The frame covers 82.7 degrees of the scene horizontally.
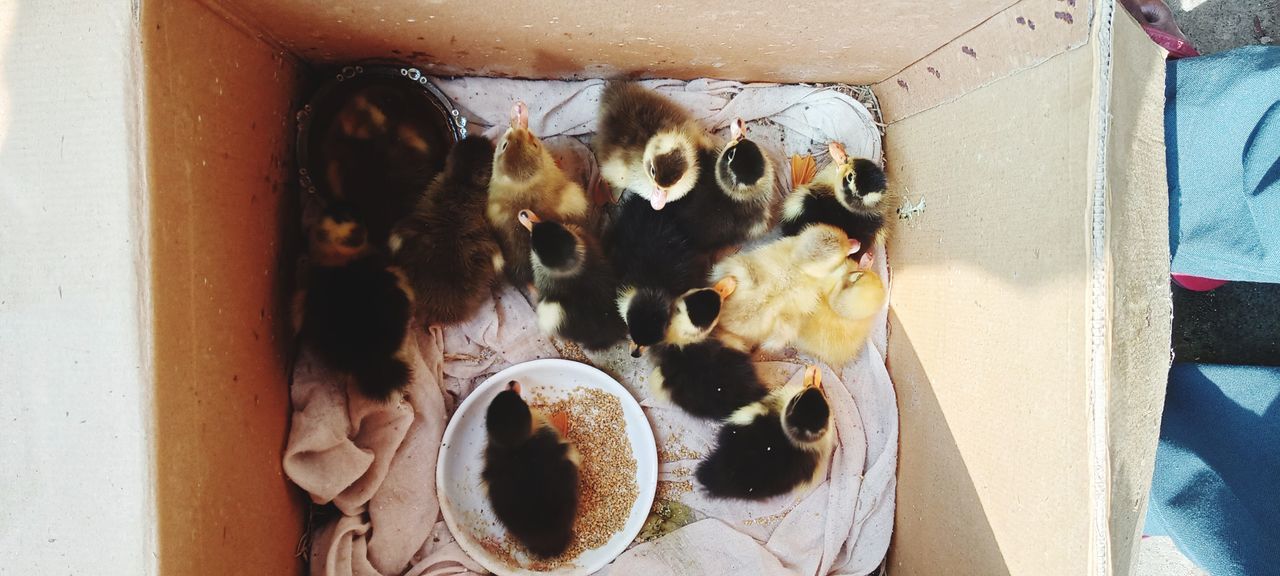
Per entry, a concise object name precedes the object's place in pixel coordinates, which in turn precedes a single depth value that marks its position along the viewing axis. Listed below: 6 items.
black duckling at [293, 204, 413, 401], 1.28
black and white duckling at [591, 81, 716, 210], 1.38
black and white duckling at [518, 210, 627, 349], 1.33
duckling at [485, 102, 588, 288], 1.40
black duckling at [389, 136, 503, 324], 1.38
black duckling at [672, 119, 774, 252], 1.39
